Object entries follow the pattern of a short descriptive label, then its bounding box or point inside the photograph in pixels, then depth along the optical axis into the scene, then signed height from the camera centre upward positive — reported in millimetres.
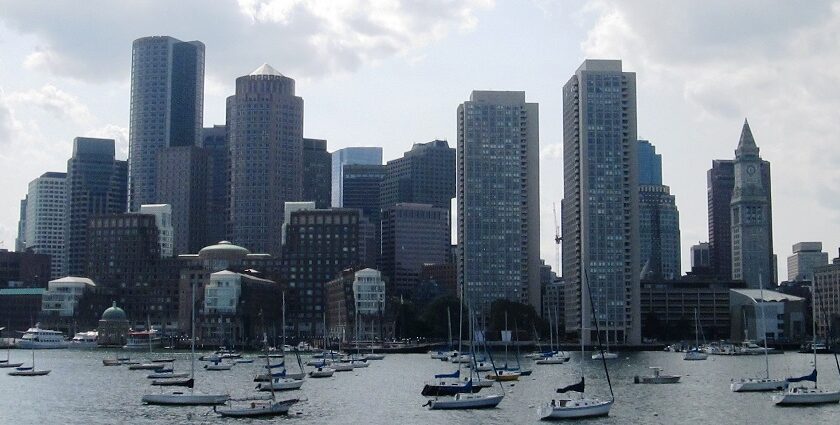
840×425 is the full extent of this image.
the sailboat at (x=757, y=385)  148250 -6869
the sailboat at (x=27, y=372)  192238 -6738
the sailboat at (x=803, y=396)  128750 -7257
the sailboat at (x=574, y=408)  113688 -7521
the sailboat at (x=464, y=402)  124000 -7499
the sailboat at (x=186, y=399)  129250 -7463
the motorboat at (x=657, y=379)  170125 -7019
